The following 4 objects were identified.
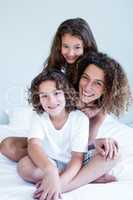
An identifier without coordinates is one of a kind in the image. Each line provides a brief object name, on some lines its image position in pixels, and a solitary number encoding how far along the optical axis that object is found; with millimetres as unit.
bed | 1048
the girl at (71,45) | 1357
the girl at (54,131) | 1164
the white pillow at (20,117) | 1924
